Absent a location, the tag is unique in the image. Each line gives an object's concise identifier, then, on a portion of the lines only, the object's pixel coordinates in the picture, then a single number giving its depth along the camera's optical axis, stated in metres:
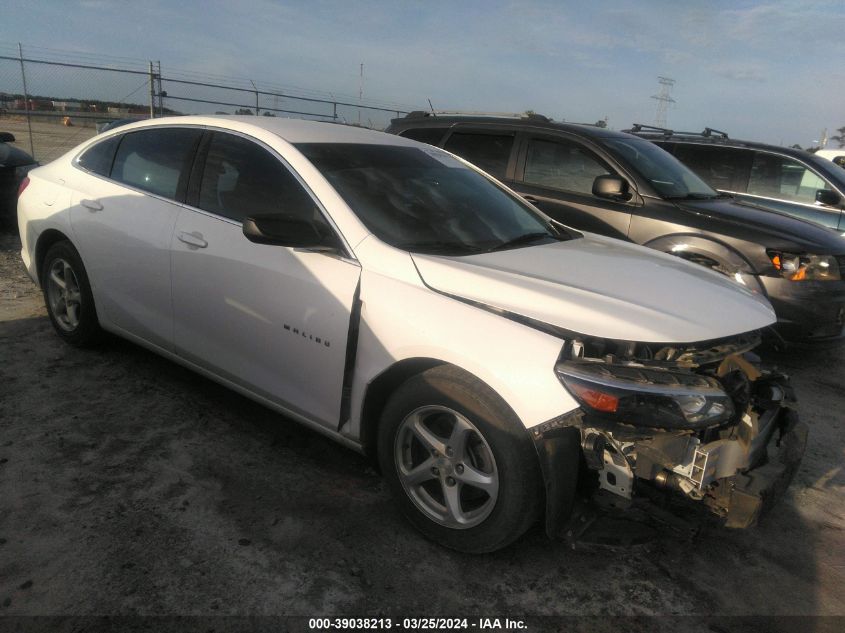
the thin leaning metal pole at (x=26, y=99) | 12.15
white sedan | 2.33
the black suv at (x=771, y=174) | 7.05
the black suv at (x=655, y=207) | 4.96
